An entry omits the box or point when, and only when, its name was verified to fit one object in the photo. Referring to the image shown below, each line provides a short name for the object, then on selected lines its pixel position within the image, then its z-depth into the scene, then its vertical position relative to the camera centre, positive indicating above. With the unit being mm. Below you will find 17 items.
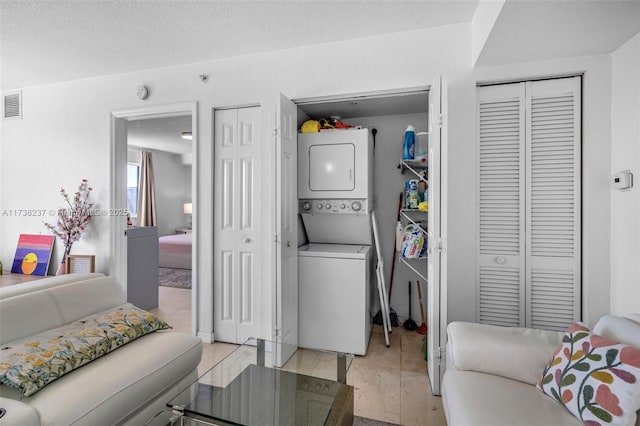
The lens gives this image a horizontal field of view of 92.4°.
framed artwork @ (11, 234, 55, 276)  3445 -521
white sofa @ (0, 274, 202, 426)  1185 -748
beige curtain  6723 +329
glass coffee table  1314 -900
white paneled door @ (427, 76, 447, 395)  1956 -245
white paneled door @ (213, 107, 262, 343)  2787 -143
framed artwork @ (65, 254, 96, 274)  3201 -567
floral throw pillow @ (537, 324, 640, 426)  1078 -653
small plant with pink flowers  3230 -87
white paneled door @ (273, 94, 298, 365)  2332 -119
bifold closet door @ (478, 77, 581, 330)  2084 +49
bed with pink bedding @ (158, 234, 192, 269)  5641 -829
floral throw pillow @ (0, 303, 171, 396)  1242 -647
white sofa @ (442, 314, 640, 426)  1194 -788
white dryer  2758 +410
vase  3189 -619
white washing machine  2602 -786
